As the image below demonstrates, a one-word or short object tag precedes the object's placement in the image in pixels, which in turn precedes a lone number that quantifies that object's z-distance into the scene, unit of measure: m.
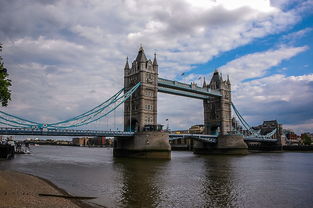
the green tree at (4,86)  17.56
